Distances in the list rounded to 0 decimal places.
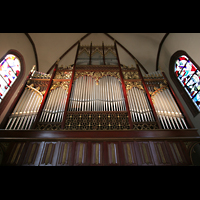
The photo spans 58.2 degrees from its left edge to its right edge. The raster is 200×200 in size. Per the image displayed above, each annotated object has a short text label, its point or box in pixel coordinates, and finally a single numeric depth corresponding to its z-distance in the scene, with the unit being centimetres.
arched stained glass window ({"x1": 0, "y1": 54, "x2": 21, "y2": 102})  646
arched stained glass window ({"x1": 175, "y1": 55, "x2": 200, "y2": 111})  622
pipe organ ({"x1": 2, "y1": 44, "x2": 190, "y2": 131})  498
